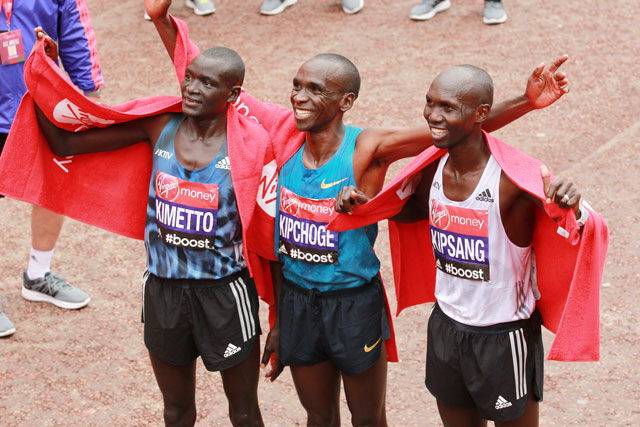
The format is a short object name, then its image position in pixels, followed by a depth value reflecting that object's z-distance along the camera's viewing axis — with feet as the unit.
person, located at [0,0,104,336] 37.11
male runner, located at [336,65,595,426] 24.50
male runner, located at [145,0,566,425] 26.48
